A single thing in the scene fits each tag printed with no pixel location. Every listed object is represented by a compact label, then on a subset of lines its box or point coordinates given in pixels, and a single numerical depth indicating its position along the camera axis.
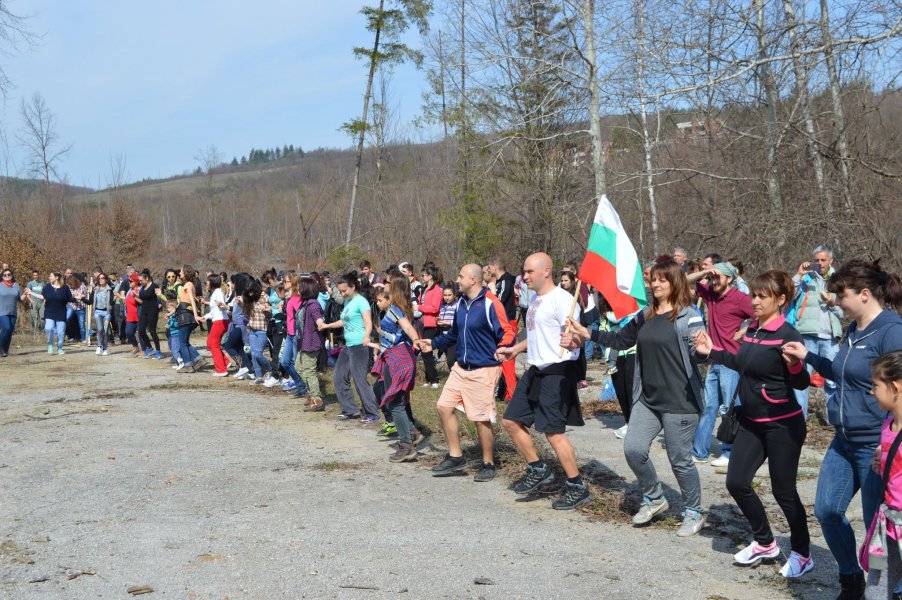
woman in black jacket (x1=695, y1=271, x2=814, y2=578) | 4.73
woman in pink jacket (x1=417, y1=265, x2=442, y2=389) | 12.79
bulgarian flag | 5.95
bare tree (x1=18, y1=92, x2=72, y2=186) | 37.86
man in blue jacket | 7.12
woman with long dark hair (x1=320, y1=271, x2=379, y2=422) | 9.72
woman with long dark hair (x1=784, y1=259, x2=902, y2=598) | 4.13
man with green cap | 7.43
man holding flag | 6.23
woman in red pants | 14.08
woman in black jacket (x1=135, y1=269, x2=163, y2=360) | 17.09
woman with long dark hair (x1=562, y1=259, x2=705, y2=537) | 5.49
